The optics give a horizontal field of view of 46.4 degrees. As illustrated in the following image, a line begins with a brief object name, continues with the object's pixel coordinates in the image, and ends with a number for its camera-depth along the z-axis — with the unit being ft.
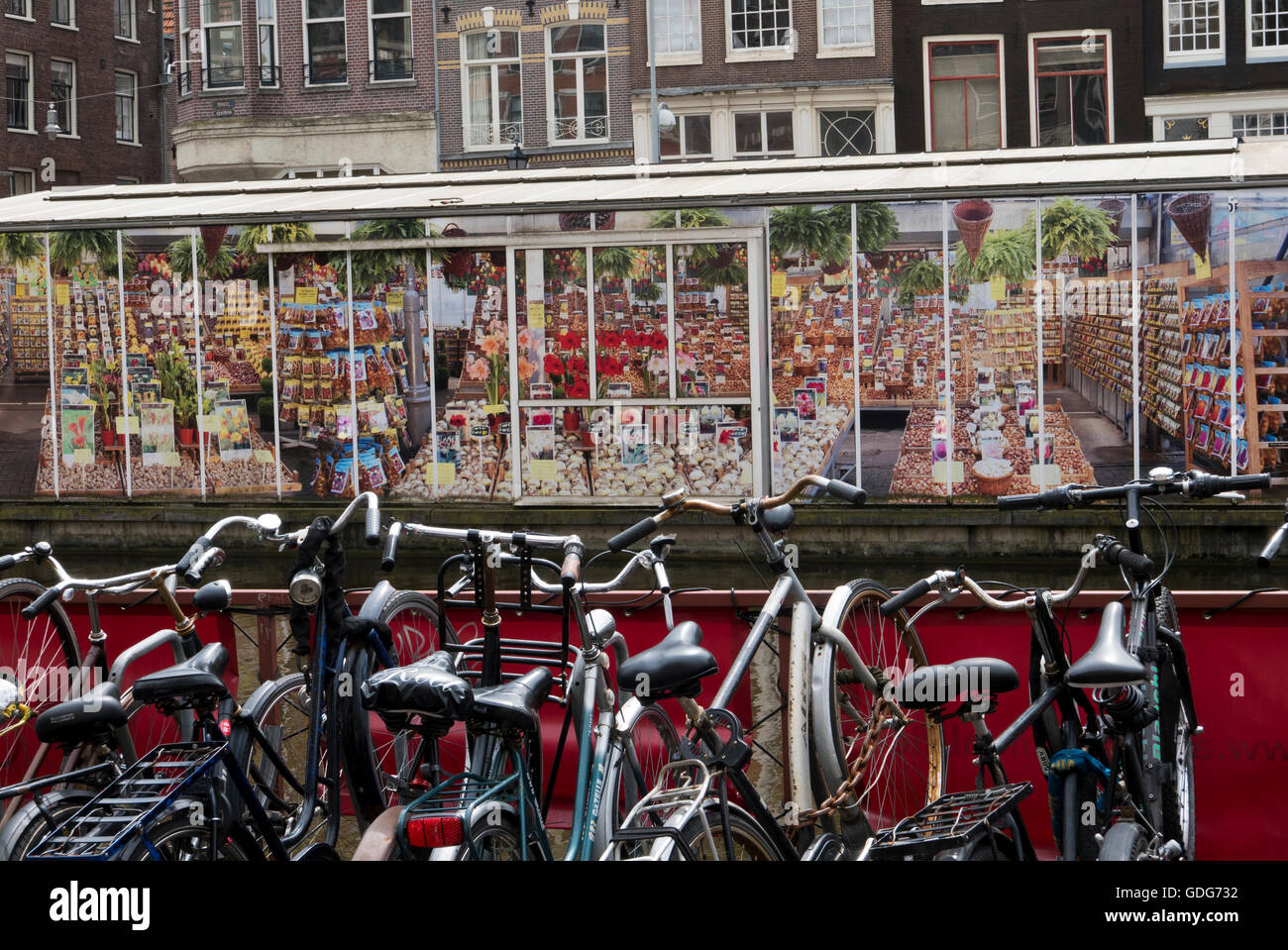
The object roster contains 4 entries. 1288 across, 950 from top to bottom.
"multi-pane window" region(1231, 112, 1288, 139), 83.20
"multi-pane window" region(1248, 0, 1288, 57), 82.64
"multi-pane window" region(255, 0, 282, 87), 91.04
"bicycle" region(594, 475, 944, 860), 12.34
